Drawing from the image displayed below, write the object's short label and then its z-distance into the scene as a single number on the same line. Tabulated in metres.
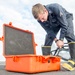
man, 1.29
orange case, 1.16
